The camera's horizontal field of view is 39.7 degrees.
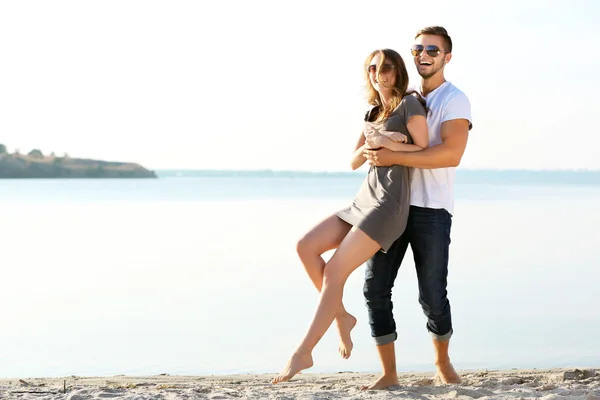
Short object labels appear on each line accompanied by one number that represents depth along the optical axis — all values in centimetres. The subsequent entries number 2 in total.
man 445
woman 443
